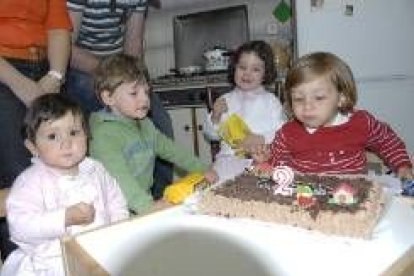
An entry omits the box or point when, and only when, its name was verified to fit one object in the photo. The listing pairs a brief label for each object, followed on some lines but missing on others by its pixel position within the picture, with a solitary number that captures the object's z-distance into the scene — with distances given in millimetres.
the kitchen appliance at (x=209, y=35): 3564
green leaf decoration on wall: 3553
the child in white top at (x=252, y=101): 2330
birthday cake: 914
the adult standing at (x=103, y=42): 2111
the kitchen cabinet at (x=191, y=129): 3418
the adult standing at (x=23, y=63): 1763
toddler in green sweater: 1631
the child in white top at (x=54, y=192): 1314
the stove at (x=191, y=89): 3205
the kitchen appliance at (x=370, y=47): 3072
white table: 809
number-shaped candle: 1063
